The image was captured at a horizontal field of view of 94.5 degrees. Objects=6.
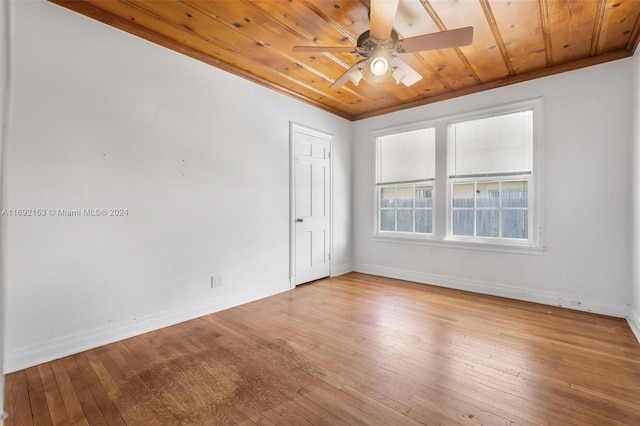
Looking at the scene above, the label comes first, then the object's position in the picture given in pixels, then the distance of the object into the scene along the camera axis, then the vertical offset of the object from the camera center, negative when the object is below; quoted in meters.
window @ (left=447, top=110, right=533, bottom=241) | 3.65 +0.54
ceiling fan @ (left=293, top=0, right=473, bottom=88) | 1.98 +1.33
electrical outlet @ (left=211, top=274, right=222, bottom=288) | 3.27 -0.74
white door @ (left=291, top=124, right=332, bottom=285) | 4.26 +0.17
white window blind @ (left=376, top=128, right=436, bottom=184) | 4.44 +0.94
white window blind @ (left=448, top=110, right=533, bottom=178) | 3.63 +0.93
